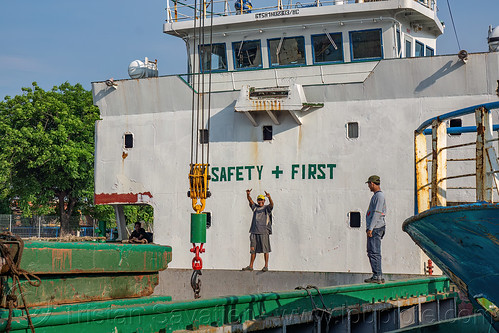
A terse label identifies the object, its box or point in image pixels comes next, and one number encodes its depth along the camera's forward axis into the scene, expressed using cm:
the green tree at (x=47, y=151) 3931
